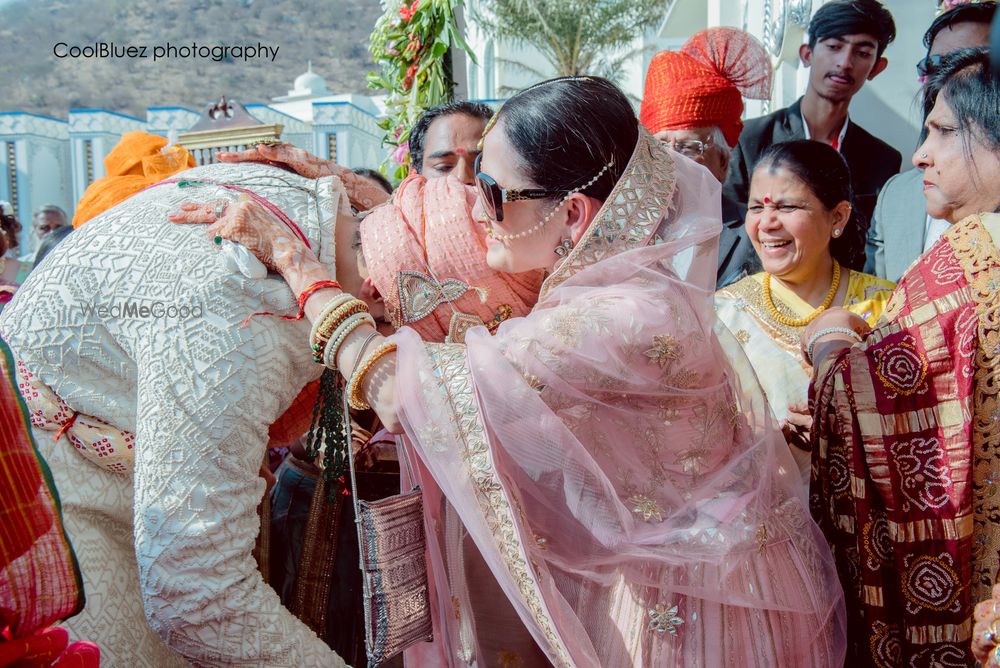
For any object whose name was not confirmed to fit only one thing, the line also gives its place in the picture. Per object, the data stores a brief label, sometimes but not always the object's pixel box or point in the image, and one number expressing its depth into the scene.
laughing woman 2.85
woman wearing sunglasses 1.56
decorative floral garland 4.10
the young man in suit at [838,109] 3.98
